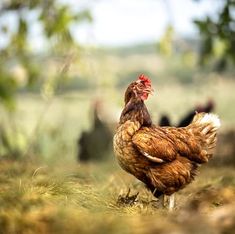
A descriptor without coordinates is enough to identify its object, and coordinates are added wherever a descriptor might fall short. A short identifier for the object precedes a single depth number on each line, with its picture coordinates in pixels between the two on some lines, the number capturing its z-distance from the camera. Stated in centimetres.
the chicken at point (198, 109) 1232
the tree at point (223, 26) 907
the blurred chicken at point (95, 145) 1557
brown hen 570
